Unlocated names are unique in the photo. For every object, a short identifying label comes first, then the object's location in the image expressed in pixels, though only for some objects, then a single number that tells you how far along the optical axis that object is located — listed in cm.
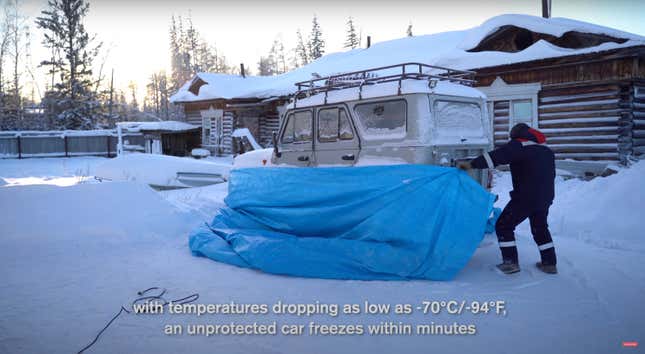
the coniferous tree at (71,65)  3128
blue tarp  468
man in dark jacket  485
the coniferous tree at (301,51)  5871
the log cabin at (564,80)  1215
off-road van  533
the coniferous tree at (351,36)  5531
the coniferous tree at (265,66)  6184
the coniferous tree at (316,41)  5278
